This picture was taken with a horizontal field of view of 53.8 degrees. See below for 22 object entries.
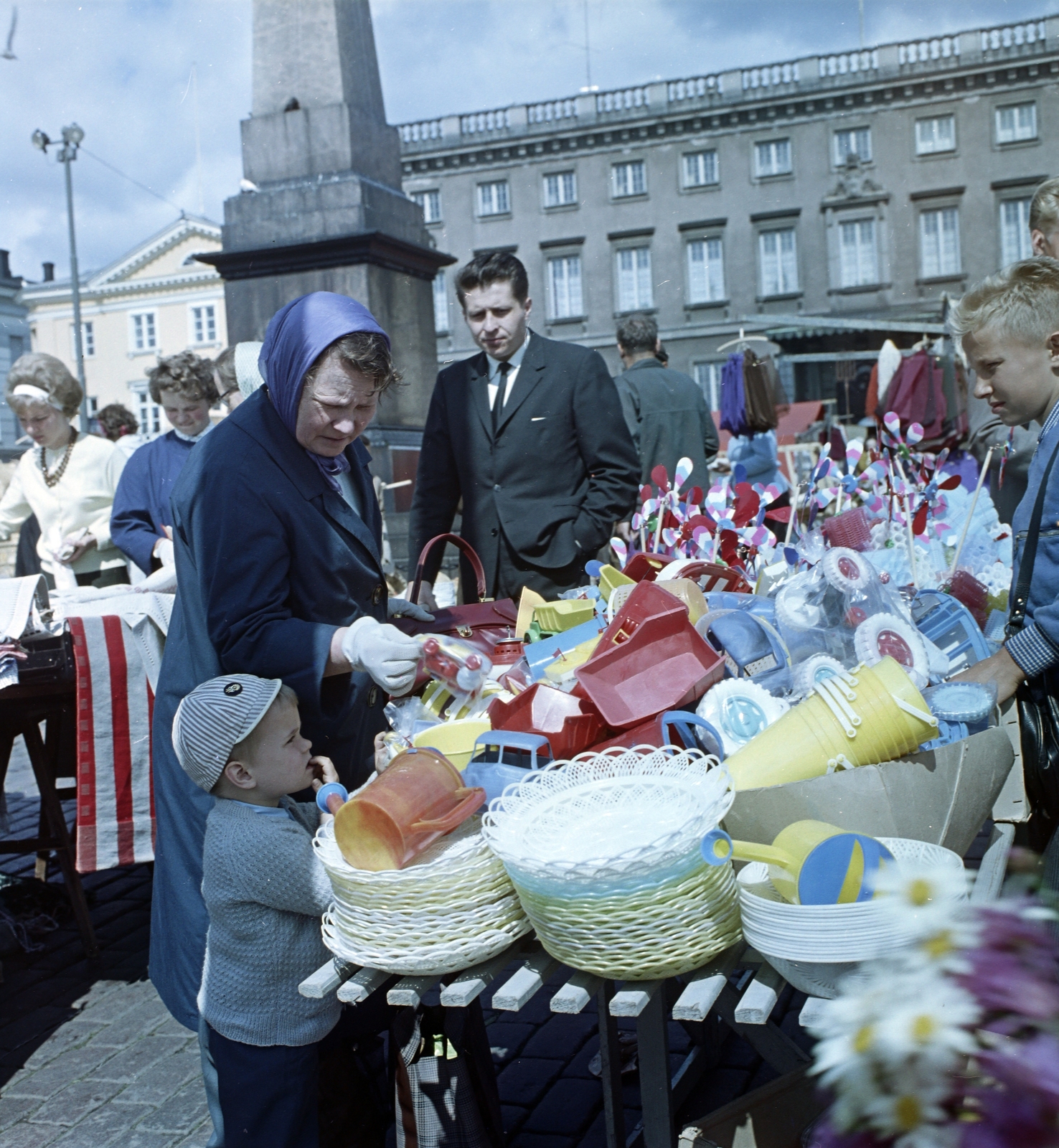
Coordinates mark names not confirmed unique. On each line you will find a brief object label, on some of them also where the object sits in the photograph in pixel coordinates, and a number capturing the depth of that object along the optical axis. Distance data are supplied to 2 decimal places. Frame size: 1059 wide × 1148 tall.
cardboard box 1.50
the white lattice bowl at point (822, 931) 1.24
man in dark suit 3.46
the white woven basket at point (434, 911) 1.49
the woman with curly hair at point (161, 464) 4.07
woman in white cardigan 4.25
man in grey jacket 5.30
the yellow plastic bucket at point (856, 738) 1.58
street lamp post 21.75
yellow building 43.03
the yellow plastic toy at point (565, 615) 2.40
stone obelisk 5.64
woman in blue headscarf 1.94
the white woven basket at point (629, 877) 1.36
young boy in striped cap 1.85
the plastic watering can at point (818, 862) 1.29
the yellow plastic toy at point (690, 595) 2.10
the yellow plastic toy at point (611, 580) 2.40
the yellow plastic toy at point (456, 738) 1.94
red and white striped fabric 3.37
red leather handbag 2.58
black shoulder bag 1.95
